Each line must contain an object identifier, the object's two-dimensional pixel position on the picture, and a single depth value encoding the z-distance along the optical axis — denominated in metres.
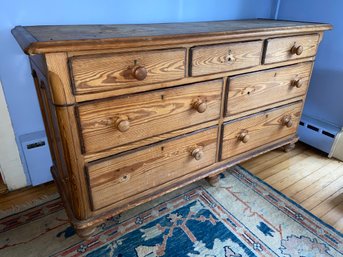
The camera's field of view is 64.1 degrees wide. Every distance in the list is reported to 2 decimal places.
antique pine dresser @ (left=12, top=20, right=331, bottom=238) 0.92
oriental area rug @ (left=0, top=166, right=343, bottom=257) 1.18
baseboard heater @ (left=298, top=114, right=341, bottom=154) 1.81
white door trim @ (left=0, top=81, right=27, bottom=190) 1.33
